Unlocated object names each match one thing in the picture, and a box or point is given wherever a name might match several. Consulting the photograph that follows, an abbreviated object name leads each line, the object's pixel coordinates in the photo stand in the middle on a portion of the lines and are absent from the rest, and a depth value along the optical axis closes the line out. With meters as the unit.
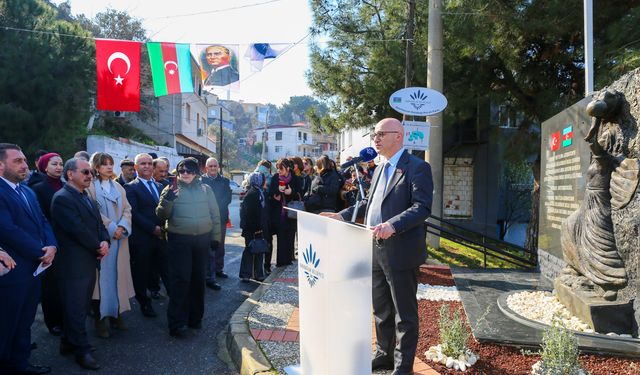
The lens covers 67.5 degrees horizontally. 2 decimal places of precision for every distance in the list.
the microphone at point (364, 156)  4.35
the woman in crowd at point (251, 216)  6.97
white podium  2.86
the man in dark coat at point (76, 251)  4.07
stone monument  4.26
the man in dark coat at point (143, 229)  5.58
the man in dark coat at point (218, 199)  6.98
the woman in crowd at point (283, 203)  7.71
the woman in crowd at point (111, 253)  4.86
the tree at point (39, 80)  12.43
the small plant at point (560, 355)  3.20
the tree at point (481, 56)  8.84
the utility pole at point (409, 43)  10.70
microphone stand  3.53
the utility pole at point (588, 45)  6.52
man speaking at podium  3.31
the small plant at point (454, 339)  3.68
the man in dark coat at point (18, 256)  3.63
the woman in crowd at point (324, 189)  7.63
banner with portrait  10.56
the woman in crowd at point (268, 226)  7.63
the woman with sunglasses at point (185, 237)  4.78
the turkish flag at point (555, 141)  6.49
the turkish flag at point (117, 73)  9.93
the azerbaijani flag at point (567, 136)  5.93
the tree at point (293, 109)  105.75
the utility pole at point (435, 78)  10.30
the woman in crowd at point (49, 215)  4.82
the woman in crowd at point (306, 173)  8.66
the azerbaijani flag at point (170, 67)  10.22
